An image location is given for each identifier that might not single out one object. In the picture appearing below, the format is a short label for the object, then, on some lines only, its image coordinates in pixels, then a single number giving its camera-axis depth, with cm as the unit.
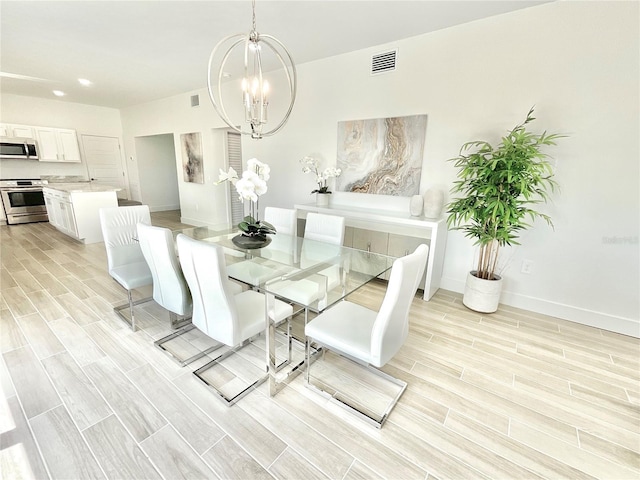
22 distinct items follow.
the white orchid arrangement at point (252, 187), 206
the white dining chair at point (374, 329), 131
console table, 284
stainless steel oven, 563
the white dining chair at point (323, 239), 211
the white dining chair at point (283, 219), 301
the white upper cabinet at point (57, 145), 610
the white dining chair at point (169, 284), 177
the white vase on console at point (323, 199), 374
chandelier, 167
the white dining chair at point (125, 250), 234
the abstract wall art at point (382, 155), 313
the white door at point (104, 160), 689
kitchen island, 459
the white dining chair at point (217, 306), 144
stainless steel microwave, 558
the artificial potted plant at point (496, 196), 226
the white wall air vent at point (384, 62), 310
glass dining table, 169
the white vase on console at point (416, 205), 304
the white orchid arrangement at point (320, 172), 363
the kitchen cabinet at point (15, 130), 566
